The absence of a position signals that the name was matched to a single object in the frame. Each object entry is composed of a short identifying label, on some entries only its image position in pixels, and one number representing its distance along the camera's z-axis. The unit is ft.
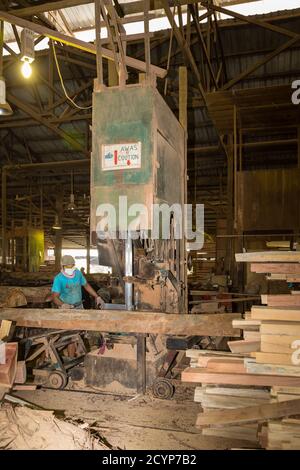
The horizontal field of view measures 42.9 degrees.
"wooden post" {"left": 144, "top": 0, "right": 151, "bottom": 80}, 12.63
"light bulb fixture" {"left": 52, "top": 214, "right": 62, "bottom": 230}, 47.43
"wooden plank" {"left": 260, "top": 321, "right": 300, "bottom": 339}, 9.80
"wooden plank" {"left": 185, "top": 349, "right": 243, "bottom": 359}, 11.84
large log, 23.48
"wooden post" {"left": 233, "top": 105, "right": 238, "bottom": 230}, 24.02
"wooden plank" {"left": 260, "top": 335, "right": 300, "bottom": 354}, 9.89
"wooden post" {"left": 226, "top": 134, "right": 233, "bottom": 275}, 31.63
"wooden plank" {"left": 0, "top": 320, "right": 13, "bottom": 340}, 14.21
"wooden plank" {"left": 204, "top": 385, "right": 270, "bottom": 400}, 11.32
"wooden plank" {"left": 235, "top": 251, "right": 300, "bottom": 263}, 11.02
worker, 17.84
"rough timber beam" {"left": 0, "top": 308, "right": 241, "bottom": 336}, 13.30
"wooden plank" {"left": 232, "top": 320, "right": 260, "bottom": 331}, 11.41
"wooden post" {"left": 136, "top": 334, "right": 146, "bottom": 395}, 14.69
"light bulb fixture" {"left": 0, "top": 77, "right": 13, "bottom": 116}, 15.38
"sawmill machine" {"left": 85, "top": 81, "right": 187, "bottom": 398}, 12.03
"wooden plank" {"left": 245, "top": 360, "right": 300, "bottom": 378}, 9.91
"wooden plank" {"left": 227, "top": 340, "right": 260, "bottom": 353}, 11.44
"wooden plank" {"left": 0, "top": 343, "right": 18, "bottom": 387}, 13.46
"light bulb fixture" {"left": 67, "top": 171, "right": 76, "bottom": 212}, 39.12
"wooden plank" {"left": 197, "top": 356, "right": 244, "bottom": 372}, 11.12
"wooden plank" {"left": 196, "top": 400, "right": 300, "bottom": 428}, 9.89
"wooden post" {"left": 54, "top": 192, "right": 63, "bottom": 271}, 48.42
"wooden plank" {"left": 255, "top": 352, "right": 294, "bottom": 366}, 9.96
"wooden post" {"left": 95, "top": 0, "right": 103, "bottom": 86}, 13.03
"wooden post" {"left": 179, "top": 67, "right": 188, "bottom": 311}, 17.17
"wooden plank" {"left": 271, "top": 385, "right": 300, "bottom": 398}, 10.12
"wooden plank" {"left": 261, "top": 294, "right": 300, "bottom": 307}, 10.69
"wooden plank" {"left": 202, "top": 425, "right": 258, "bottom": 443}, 11.13
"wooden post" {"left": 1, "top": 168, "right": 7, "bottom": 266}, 39.70
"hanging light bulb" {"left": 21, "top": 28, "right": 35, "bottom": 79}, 15.71
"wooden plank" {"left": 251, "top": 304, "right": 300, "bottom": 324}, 10.09
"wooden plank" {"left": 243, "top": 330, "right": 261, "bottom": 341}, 11.39
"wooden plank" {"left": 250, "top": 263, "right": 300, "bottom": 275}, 11.05
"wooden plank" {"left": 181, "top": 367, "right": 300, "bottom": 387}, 10.20
